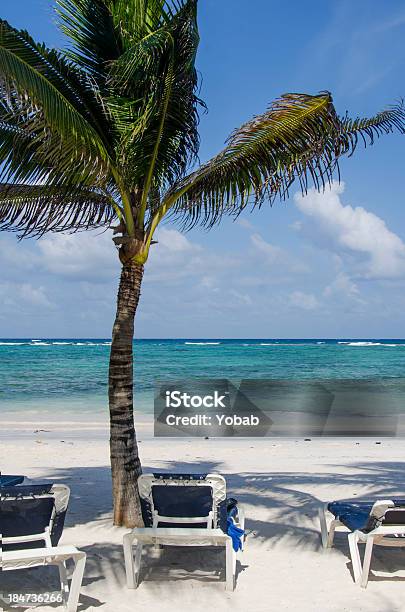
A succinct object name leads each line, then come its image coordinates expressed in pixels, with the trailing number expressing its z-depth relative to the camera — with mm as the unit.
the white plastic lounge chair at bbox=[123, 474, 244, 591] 5035
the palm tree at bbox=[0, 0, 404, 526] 6078
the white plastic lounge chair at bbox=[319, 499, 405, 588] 4844
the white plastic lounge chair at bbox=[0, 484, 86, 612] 4230
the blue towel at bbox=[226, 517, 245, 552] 5078
